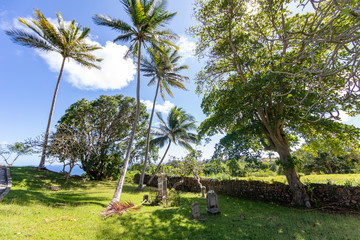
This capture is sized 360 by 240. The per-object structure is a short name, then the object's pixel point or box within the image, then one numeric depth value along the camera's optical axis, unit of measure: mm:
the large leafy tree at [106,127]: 14711
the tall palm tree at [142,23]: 8883
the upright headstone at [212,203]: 6227
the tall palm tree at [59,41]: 11751
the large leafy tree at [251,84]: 7168
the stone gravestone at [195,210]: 5743
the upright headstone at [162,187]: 8134
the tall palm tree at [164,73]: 14156
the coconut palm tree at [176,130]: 18203
